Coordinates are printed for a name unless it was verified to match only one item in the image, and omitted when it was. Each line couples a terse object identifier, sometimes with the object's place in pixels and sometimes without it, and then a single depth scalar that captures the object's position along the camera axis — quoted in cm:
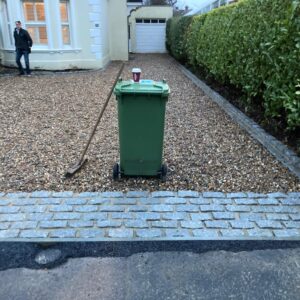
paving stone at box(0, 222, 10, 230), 282
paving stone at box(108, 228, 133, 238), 273
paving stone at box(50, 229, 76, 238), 271
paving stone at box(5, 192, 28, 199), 333
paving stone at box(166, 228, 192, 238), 275
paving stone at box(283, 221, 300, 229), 288
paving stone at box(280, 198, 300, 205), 324
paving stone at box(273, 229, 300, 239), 275
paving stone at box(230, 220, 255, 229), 287
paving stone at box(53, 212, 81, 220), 297
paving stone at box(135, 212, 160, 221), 298
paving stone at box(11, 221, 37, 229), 282
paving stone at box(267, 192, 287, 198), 337
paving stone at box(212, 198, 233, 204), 326
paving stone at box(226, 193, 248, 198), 338
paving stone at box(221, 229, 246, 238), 275
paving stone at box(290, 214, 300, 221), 298
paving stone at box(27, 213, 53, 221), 294
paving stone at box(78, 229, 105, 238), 272
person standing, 1010
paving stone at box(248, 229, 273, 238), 274
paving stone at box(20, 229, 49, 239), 270
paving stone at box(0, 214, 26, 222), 292
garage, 2147
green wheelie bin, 322
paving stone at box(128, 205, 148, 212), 310
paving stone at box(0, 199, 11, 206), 320
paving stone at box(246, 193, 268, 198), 338
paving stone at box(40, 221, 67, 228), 284
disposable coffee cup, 325
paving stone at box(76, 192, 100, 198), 335
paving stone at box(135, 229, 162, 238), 274
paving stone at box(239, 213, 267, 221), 299
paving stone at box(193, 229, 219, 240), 274
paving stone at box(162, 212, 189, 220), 299
